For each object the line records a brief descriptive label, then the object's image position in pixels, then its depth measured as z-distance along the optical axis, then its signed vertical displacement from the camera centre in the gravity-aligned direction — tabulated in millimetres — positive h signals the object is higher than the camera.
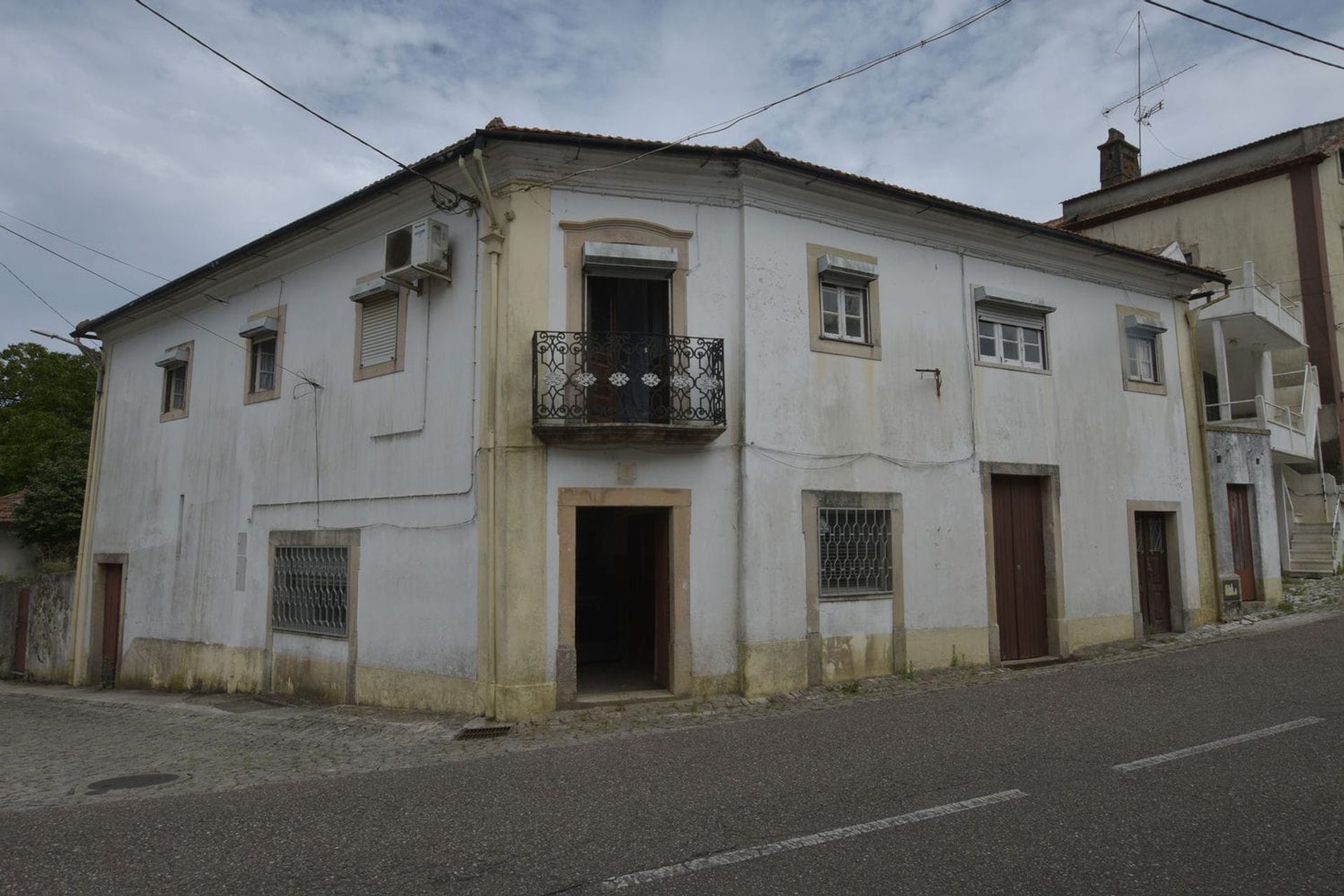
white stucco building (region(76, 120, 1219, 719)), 9492 +1479
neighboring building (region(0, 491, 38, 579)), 24312 +256
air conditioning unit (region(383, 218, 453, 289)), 9844 +3551
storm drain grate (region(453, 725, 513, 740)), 8359 -1658
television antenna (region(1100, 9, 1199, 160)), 21461 +11065
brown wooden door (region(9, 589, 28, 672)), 17156 -1450
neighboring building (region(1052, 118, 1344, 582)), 15555 +4985
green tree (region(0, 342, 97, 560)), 23188 +4447
